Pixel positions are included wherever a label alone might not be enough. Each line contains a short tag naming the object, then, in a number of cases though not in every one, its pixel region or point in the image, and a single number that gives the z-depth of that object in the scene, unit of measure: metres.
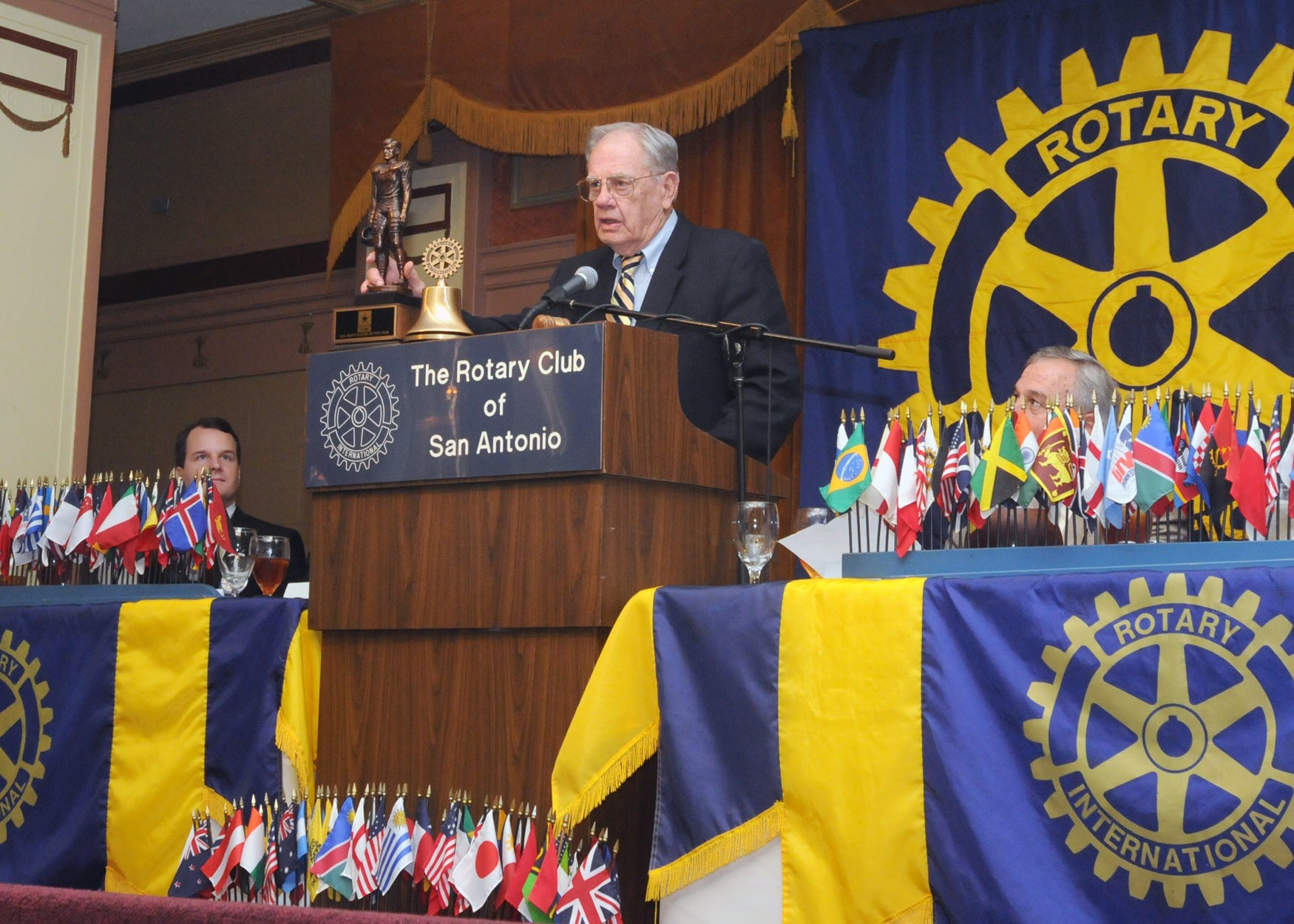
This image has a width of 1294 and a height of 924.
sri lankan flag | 4.35
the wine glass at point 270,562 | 6.20
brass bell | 5.26
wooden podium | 4.79
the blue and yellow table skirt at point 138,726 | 5.57
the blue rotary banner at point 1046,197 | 8.81
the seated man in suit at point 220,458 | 9.23
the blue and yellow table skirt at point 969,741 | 3.80
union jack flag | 4.50
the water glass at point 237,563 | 6.17
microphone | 5.18
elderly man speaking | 5.87
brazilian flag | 4.69
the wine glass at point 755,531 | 4.90
